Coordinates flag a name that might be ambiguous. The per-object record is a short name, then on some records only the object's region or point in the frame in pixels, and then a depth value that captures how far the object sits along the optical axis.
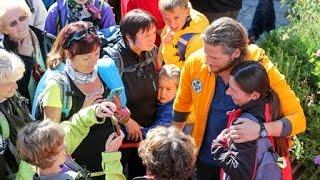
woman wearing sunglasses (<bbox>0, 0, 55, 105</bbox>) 3.92
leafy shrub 4.34
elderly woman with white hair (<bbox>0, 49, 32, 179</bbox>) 3.22
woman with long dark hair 3.00
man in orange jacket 3.20
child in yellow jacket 4.41
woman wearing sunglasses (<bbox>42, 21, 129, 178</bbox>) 3.44
